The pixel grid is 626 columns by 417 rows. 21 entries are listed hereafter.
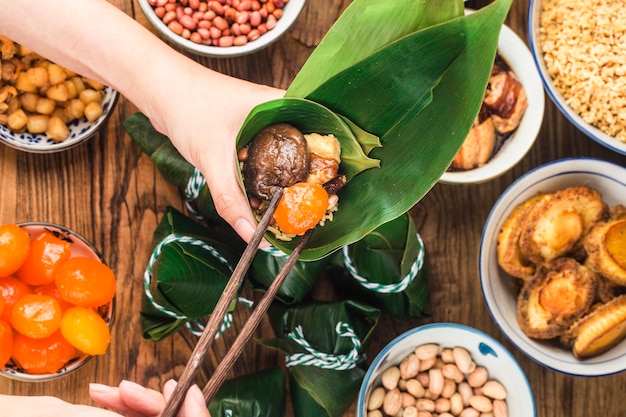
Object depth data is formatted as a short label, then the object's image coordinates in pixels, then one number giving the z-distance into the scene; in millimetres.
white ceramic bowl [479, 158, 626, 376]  1367
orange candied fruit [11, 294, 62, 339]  1303
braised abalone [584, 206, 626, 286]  1327
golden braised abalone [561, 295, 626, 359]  1320
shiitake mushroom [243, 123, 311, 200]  1003
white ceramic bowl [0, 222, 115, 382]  1373
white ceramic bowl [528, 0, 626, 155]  1399
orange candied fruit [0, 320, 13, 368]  1314
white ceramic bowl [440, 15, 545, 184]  1397
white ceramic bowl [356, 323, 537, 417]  1386
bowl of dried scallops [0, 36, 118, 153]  1378
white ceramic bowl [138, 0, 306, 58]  1395
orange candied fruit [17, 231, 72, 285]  1365
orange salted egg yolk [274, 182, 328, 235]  972
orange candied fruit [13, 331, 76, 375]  1356
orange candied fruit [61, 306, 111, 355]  1312
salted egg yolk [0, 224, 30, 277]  1301
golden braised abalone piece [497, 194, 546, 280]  1391
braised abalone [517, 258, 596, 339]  1361
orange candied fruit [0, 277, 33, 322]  1354
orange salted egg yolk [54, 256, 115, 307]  1317
